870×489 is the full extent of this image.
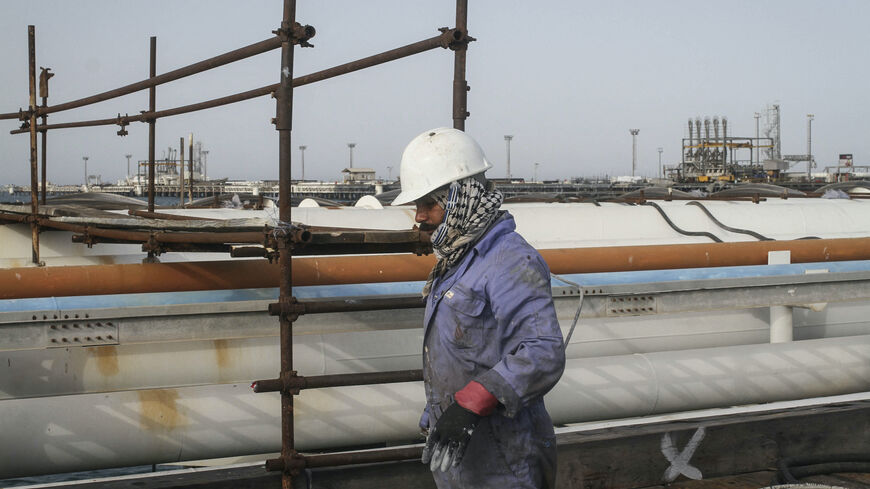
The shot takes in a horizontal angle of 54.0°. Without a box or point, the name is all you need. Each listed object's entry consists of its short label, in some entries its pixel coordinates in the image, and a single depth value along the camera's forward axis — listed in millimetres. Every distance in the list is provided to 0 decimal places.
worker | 2727
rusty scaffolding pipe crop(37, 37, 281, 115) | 4516
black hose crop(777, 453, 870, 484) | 5348
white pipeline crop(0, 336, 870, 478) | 4785
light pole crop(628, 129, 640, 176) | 86125
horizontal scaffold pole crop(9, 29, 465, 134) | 4879
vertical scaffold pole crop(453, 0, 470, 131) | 4949
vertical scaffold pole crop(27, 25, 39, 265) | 6887
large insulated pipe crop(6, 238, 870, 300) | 5027
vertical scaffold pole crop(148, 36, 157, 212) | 7863
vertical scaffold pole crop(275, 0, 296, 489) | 4250
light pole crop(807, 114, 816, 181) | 86000
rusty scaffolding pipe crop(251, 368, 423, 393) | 4195
